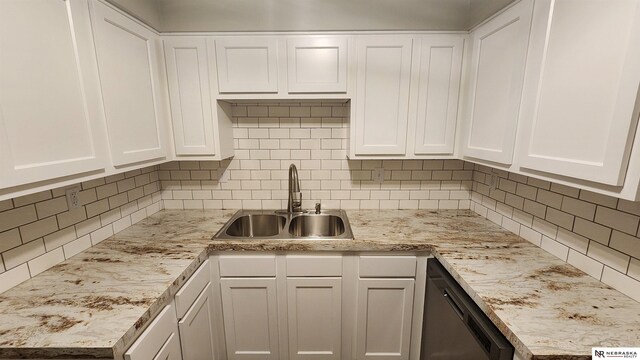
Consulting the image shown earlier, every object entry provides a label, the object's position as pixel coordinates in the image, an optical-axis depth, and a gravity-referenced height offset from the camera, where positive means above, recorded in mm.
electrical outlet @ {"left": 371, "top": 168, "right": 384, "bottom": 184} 1960 -334
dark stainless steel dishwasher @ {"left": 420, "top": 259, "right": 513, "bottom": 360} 880 -788
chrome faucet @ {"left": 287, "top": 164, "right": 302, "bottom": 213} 1850 -459
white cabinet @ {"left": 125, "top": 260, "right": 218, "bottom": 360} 920 -840
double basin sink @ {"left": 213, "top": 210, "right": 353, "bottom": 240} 1860 -674
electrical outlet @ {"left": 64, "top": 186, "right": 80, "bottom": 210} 1244 -324
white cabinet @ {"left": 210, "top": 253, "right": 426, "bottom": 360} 1489 -1035
